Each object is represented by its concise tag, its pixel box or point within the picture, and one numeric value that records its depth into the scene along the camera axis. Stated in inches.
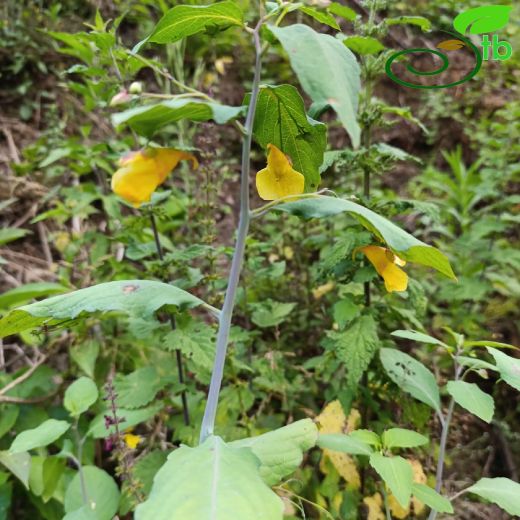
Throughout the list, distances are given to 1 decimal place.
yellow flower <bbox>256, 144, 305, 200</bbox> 7.9
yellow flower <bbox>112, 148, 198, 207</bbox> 7.2
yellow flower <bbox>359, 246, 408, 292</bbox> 8.5
